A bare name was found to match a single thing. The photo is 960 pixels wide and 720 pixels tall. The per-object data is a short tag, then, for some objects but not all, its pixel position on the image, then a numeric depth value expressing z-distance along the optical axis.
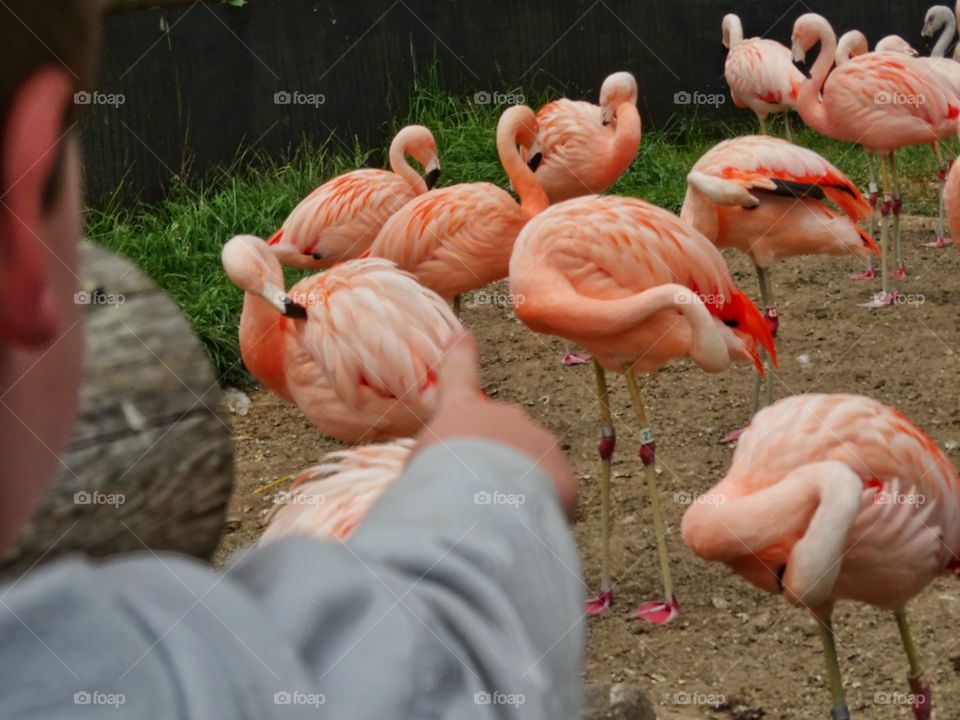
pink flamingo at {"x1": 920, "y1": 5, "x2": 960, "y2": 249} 5.38
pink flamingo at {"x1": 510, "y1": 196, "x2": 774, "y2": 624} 3.07
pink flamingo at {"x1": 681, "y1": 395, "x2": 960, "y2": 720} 2.35
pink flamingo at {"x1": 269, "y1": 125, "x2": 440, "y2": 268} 4.39
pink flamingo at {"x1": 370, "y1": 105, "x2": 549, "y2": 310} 4.02
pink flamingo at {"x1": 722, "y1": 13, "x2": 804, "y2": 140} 6.31
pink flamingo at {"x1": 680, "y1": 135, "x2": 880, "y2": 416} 4.10
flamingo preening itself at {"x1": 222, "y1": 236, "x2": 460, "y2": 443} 3.13
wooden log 1.04
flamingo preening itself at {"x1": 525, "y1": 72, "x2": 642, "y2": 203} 4.99
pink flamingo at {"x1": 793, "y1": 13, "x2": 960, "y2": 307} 5.12
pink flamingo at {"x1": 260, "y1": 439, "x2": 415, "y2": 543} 2.12
